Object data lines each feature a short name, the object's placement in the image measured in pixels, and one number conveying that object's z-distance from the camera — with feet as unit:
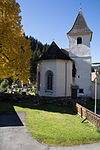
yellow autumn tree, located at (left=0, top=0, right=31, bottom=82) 43.44
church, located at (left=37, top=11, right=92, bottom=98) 59.86
